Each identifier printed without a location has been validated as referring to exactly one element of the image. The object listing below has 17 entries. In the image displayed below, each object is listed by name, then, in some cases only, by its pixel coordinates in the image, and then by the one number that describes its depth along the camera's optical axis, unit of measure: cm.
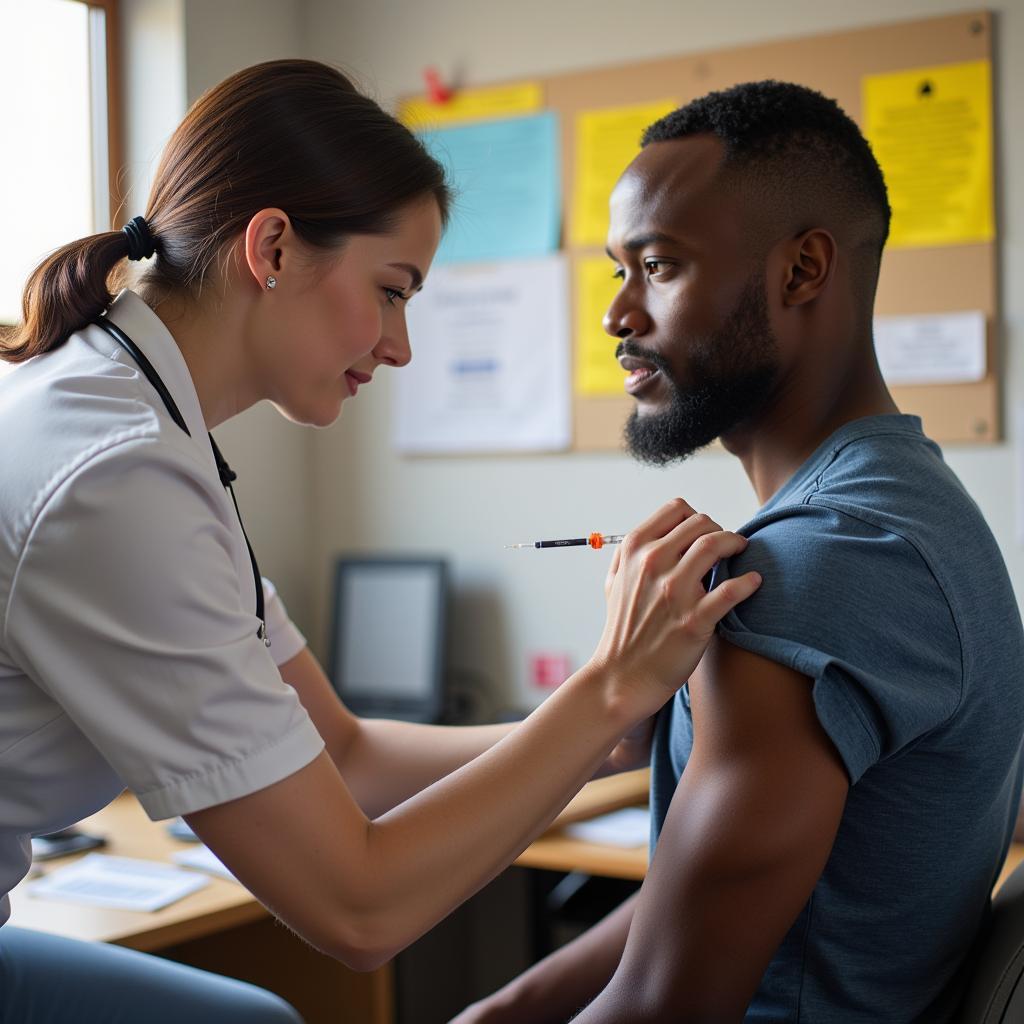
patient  92
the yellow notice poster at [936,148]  212
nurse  90
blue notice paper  252
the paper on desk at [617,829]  195
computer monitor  256
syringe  119
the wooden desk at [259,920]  158
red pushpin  261
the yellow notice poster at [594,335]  246
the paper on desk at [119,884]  164
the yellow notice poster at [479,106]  254
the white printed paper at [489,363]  253
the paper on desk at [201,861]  178
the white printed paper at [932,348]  213
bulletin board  212
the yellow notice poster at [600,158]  242
